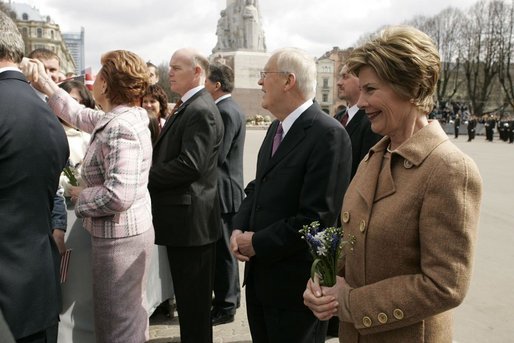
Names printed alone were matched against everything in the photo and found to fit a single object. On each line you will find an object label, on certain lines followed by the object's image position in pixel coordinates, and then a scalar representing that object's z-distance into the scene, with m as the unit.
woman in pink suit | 2.78
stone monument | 36.69
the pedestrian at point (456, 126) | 37.53
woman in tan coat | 1.67
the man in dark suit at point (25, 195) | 2.14
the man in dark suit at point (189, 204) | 3.50
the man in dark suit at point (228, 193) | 4.78
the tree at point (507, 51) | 49.59
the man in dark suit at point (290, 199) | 2.75
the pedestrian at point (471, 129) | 34.09
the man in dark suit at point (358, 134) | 4.21
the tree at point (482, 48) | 50.00
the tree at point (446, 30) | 53.62
